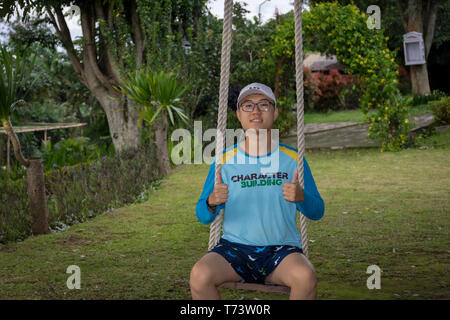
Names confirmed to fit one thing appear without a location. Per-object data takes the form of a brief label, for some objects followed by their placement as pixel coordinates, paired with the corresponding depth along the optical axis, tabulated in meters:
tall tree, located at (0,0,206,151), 11.12
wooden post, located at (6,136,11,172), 10.02
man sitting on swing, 2.74
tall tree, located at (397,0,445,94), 20.94
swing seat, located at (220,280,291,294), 2.75
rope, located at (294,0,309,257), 2.89
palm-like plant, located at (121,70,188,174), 9.43
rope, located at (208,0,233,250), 2.91
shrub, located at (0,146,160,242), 6.21
